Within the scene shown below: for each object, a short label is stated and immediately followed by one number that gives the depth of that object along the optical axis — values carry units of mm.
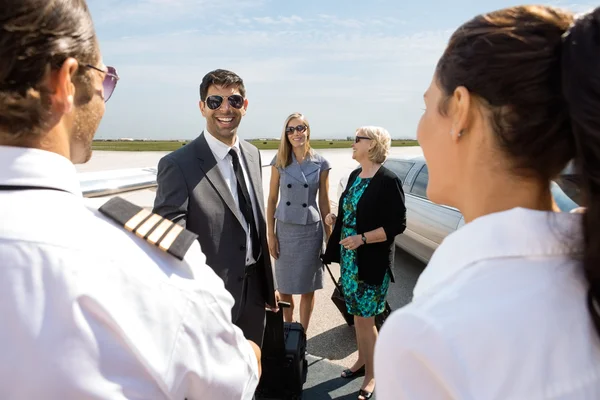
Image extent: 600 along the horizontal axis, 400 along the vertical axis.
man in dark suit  2492
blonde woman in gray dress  3984
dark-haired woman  676
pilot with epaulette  771
